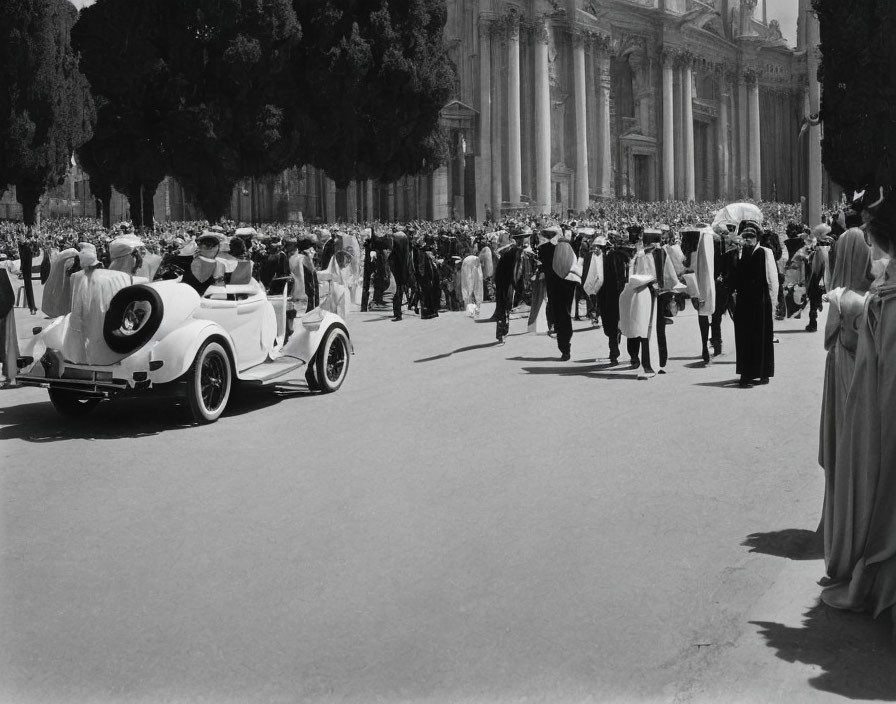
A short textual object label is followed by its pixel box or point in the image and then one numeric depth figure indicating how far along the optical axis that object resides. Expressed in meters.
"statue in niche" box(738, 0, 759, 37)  63.88
